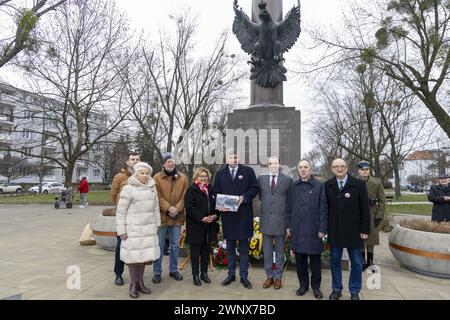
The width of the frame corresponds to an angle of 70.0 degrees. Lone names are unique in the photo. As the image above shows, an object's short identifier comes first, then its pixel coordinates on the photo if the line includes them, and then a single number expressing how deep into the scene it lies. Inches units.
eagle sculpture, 311.6
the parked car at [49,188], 1672.2
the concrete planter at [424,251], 209.9
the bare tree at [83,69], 789.9
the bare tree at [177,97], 849.5
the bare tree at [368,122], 634.0
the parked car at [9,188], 1615.2
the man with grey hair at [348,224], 169.9
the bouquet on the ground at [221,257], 231.1
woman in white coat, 171.6
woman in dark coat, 193.6
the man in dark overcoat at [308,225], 176.4
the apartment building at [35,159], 820.0
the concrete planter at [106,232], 281.3
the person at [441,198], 287.6
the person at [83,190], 762.2
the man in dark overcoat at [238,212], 191.9
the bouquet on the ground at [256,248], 230.4
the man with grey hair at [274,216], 187.9
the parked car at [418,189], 2814.5
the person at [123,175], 208.8
